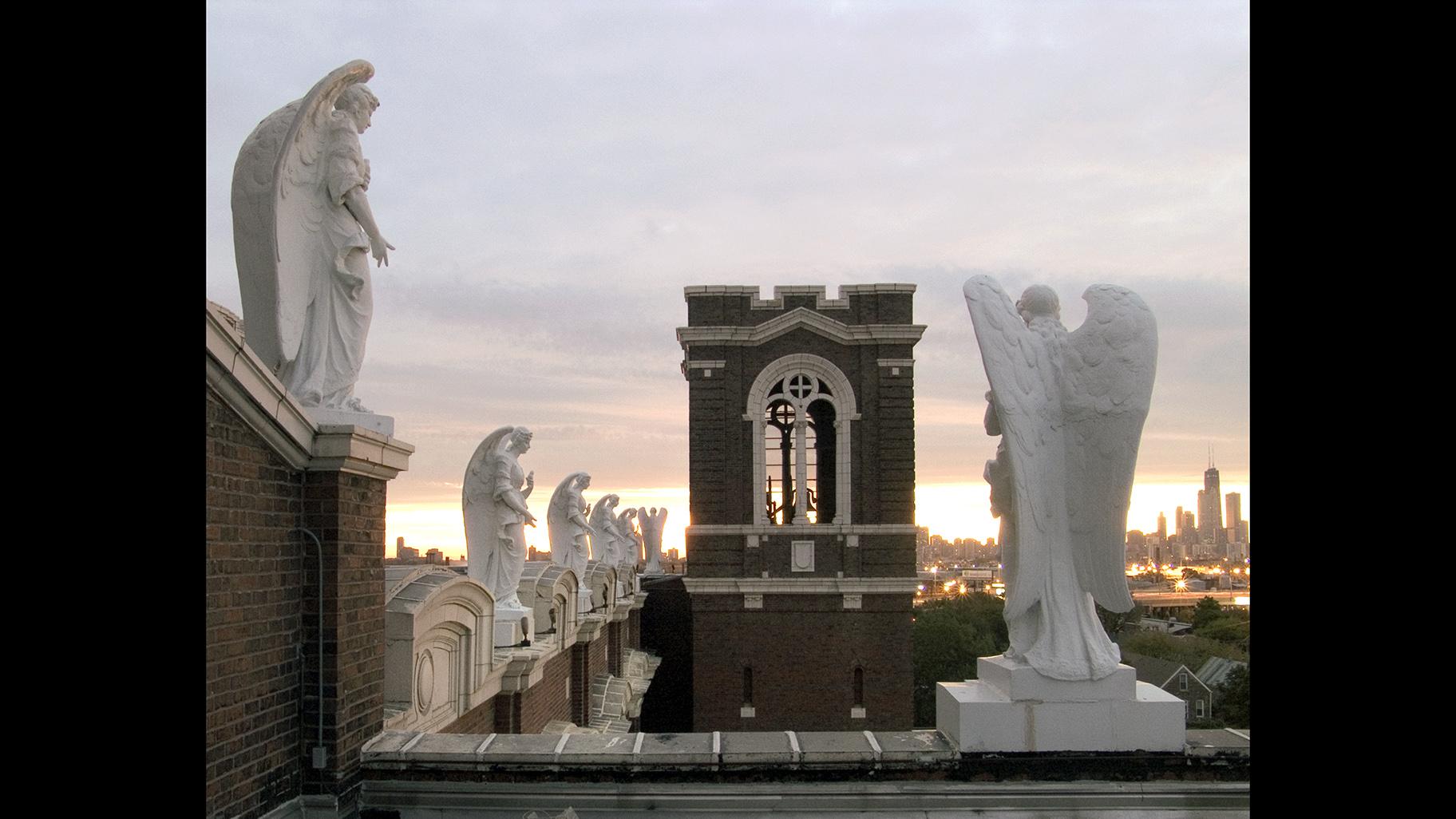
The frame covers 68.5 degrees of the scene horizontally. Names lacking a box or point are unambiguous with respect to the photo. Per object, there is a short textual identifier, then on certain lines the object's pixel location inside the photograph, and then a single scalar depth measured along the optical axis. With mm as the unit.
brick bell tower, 26219
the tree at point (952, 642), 42656
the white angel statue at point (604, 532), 27859
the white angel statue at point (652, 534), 40344
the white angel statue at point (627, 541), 31000
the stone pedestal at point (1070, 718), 5602
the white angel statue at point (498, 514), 11641
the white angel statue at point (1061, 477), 5551
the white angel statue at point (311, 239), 5238
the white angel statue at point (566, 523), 21625
